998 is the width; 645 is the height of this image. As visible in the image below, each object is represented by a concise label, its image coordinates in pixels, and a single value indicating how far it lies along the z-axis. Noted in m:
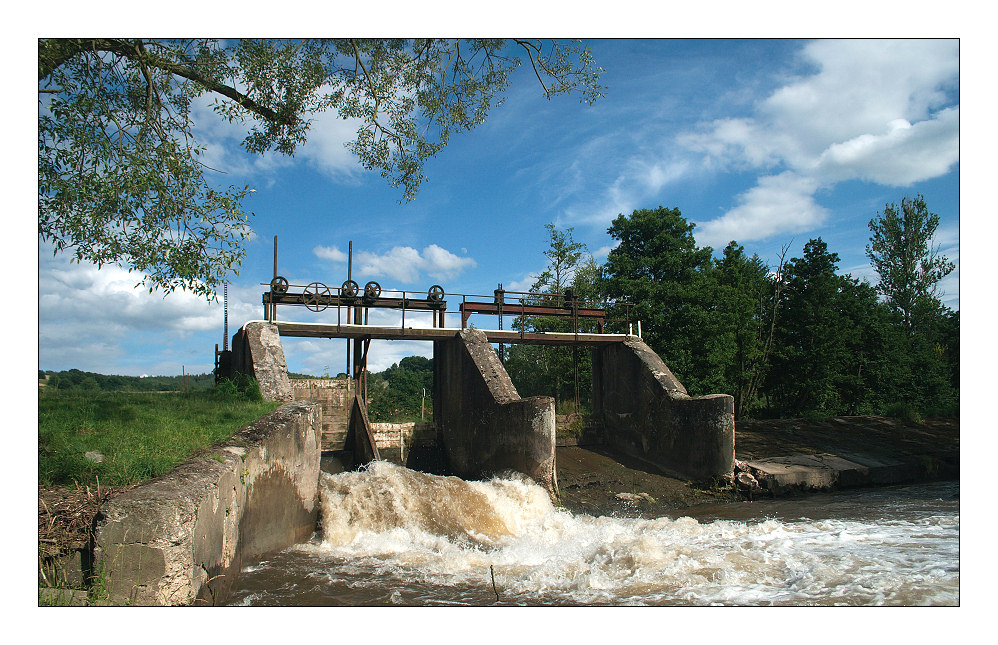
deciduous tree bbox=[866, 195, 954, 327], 23.67
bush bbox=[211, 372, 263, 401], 11.12
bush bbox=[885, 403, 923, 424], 20.02
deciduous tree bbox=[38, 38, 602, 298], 5.79
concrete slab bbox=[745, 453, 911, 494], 13.47
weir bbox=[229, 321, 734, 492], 12.35
